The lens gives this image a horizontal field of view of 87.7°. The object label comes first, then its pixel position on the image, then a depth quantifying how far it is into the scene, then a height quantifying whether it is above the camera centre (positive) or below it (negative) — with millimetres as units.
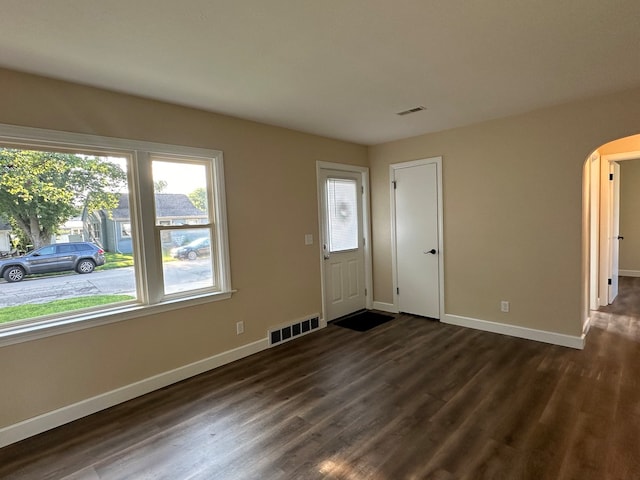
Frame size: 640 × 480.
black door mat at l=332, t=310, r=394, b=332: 4332 -1423
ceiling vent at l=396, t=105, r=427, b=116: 3277 +1045
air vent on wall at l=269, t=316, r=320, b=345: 3785 -1318
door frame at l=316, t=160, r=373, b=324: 4426 -142
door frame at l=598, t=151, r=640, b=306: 4438 -251
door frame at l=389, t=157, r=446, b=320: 4273 -87
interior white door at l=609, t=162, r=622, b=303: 4727 -323
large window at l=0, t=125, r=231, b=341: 2350 -6
